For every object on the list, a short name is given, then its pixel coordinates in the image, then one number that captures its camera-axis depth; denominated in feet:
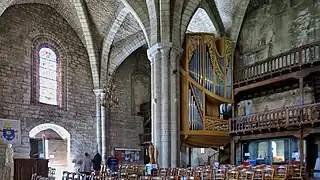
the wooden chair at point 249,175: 27.27
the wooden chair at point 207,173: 30.84
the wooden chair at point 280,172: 31.76
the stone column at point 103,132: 61.40
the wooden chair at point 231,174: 29.16
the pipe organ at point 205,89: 47.71
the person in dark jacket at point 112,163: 51.00
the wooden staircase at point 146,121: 69.77
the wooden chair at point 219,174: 30.40
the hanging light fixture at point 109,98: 55.77
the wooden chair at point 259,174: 29.44
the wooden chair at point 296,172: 34.48
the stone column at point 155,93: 44.24
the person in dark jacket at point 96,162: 52.43
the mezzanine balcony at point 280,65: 46.50
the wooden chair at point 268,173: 29.51
